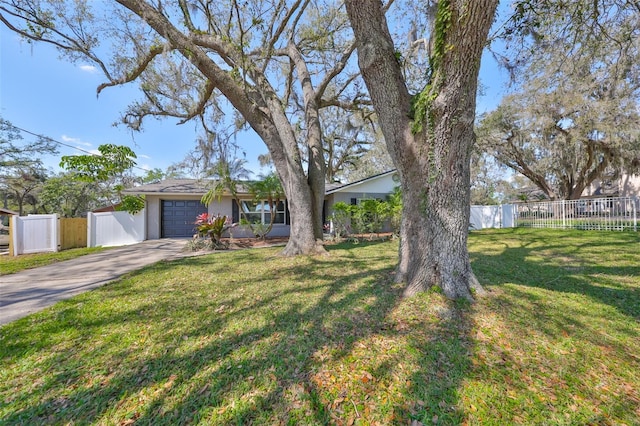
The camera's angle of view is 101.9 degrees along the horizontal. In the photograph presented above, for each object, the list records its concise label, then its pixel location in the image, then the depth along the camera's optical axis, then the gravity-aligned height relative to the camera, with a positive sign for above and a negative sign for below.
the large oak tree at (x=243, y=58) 6.19 +4.24
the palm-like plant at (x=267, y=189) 10.60 +1.05
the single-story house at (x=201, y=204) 12.84 +0.55
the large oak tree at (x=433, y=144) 3.05 +0.89
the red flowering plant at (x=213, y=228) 9.31 -0.46
